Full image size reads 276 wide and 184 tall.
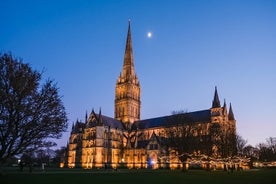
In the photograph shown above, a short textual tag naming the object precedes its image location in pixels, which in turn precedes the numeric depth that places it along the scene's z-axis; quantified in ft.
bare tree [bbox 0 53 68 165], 87.92
